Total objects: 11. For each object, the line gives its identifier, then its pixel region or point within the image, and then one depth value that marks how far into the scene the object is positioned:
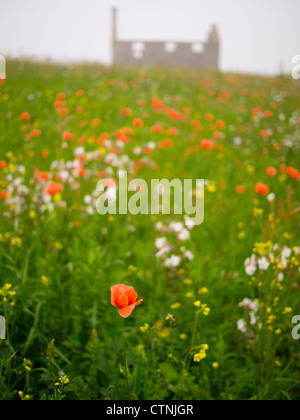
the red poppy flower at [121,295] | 0.99
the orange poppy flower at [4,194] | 2.23
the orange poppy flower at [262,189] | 2.32
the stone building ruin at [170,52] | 18.16
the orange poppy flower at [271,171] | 2.69
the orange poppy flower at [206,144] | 3.17
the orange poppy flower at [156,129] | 3.51
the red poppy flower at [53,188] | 1.98
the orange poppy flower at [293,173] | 2.73
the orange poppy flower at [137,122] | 3.52
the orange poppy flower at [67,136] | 2.90
